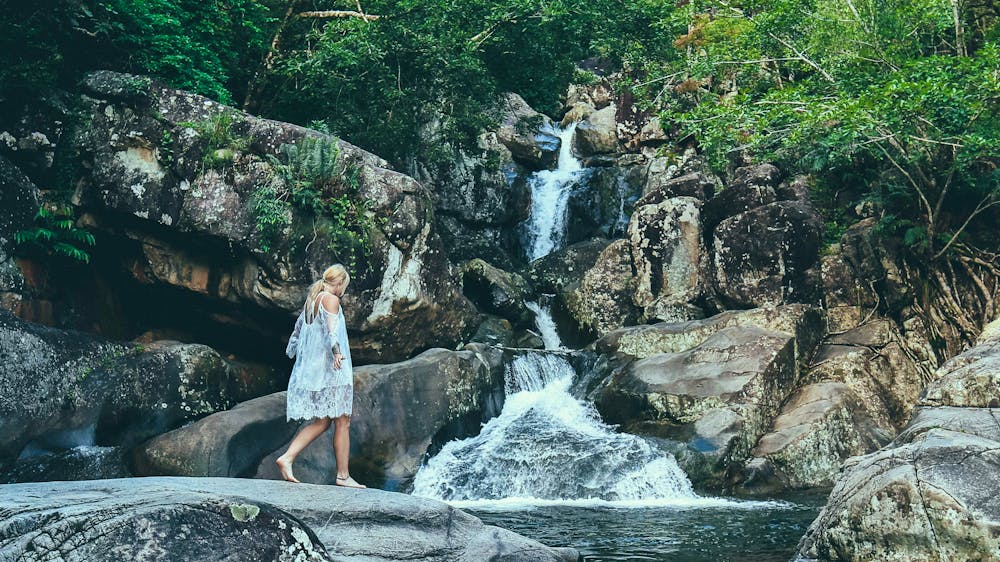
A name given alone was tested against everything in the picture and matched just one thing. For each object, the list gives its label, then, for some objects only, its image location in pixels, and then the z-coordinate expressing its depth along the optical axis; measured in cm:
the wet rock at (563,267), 2020
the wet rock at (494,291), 1869
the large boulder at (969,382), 814
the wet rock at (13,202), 1223
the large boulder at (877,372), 1454
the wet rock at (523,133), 2279
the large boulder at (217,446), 1080
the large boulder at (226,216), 1338
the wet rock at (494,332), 1784
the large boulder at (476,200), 2131
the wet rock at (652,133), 2578
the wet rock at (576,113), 2728
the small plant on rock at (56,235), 1259
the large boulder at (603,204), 2289
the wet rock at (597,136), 2594
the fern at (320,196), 1347
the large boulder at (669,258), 1836
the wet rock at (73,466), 1009
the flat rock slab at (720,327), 1516
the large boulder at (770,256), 1702
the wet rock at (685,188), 1938
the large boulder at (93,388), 1027
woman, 757
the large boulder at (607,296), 1902
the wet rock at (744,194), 1819
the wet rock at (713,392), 1280
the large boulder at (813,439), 1245
